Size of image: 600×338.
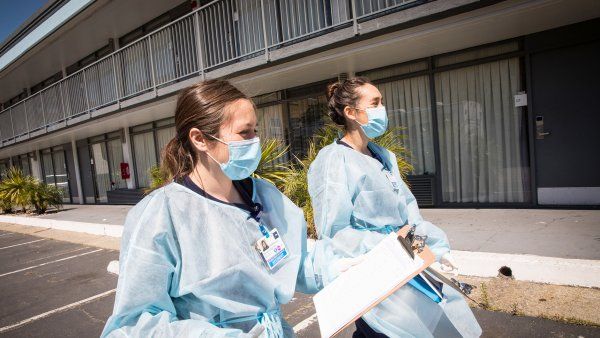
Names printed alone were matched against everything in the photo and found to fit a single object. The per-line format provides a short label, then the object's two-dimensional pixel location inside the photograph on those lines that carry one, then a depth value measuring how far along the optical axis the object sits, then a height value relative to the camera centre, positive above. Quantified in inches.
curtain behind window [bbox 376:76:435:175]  279.7 +16.6
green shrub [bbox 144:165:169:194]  386.3 -11.2
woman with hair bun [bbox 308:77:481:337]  65.2 -15.3
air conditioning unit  276.1 -39.4
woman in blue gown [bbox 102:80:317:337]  42.7 -11.2
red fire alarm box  531.2 -8.1
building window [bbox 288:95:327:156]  329.7 +25.3
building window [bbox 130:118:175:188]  494.6 +26.5
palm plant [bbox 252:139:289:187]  256.5 -11.8
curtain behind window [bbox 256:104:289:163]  362.9 +26.4
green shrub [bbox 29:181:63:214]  543.5 -36.0
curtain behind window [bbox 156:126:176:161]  486.9 +33.8
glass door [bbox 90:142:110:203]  604.7 -6.4
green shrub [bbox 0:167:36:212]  541.0 -20.5
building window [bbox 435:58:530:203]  247.6 -3.1
